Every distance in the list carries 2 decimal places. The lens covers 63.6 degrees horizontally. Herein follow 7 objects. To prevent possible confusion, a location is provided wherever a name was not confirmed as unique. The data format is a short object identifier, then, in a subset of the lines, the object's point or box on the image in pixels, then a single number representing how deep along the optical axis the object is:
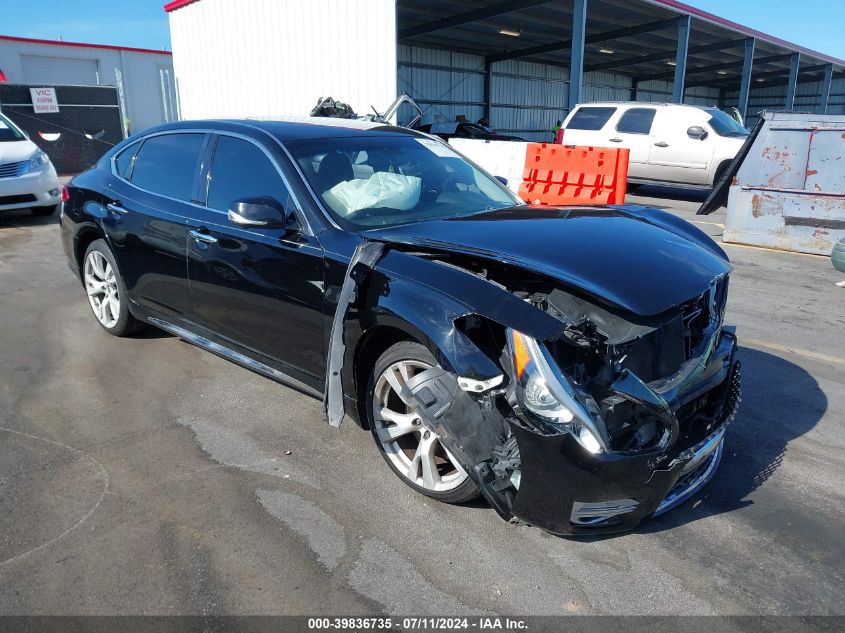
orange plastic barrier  10.04
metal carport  21.50
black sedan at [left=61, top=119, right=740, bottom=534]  2.56
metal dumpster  8.45
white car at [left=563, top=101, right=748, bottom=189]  13.52
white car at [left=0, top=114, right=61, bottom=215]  10.38
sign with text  17.38
